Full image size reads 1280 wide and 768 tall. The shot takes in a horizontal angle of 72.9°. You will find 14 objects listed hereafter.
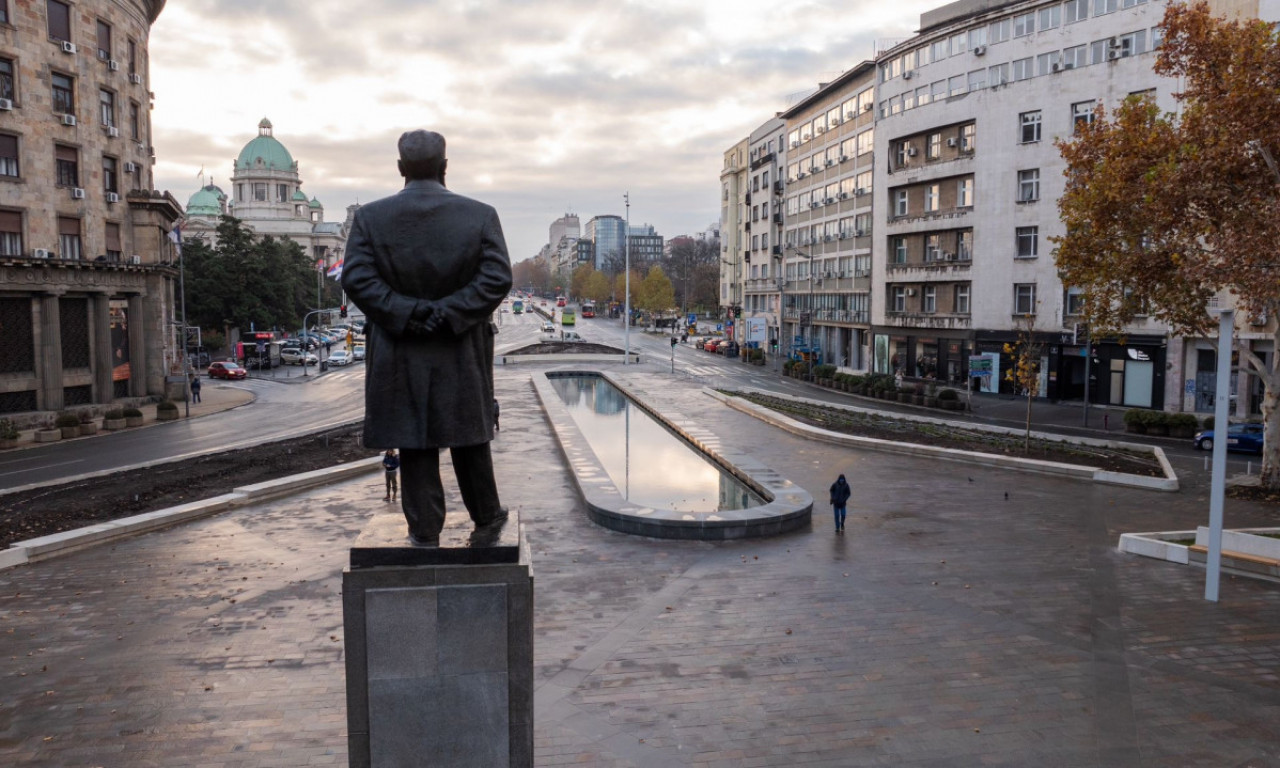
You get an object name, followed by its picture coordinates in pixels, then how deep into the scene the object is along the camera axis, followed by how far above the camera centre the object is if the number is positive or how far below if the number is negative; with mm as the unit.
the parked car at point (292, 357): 68500 -2930
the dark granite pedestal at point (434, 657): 6309 -2470
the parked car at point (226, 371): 57750 -3407
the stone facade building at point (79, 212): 33812 +4616
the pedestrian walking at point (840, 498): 17062 -3483
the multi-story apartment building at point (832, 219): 59906 +7810
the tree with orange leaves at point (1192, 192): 19375 +3190
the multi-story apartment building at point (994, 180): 41844 +7970
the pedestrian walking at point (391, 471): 19812 -3448
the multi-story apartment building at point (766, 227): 78875 +9026
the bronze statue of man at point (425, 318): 6551 +17
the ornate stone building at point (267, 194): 136250 +20001
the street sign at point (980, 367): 46812 -2500
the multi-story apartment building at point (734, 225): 94250 +10831
